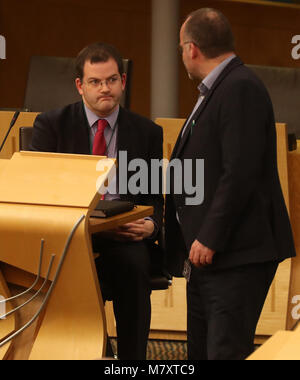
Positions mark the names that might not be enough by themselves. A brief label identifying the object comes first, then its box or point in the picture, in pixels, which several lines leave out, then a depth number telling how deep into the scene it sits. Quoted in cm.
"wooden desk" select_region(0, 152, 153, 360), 1290
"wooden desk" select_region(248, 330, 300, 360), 1069
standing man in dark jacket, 1294
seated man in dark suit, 1337
